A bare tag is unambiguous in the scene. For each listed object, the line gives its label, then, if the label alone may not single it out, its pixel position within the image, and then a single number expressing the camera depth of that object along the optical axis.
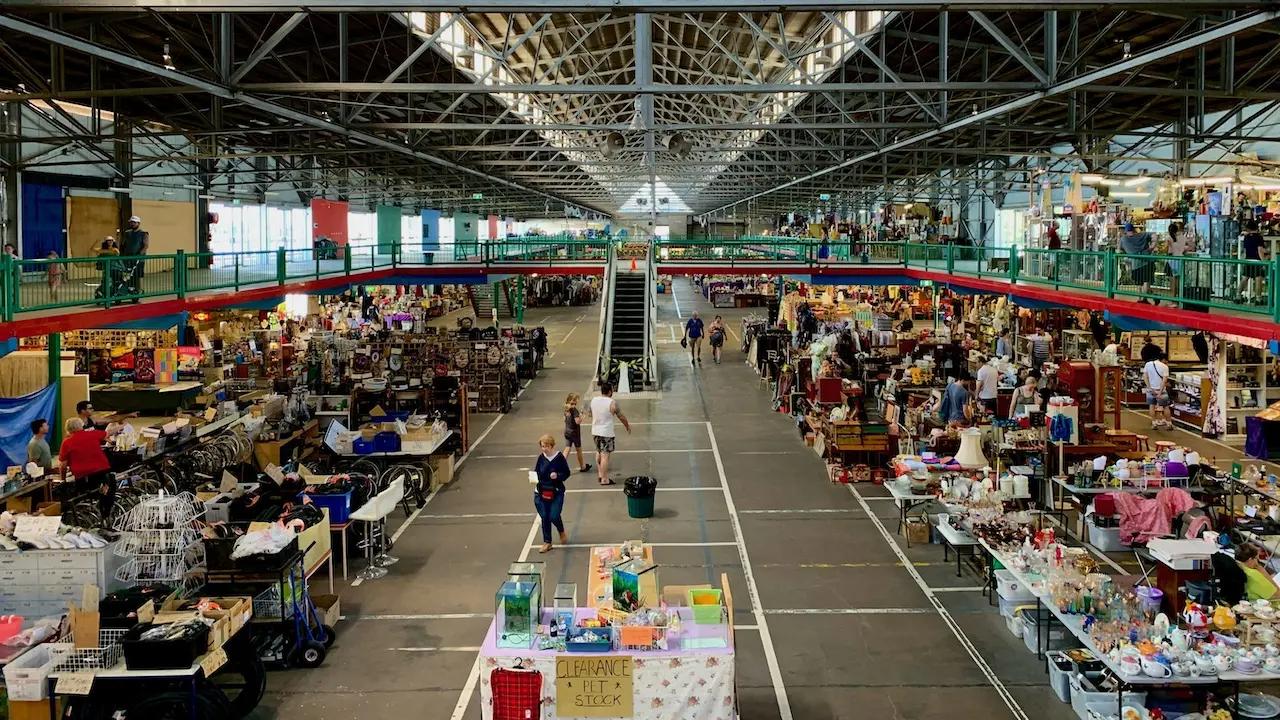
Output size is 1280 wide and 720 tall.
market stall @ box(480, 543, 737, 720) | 6.77
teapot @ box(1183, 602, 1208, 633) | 7.63
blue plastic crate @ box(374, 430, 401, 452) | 14.66
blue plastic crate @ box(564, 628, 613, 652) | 6.86
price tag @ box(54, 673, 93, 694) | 6.80
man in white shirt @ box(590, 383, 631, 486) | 15.30
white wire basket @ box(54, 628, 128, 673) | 6.99
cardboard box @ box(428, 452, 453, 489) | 15.43
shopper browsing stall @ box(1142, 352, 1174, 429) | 19.80
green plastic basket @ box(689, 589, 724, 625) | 7.28
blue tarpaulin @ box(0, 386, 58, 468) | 11.89
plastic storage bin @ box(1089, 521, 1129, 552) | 11.72
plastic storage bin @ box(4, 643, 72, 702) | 6.82
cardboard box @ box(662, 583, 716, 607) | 7.70
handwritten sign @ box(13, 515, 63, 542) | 8.54
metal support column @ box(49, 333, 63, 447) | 12.91
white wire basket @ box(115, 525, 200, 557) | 8.77
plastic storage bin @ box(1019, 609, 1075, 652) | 8.74
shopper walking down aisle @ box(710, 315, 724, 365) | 31.58
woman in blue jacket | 11.68
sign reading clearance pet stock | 6.76
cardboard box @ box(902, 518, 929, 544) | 12.08
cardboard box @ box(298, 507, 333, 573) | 9.34
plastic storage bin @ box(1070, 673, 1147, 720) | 7.26
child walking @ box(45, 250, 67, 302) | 13.00
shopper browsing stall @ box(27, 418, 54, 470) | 11.80
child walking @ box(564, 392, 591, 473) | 15.59
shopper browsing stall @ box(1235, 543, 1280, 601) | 8.66
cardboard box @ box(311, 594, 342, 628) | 9.47
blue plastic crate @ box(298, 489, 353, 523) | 10.99
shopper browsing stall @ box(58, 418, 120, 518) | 11.80
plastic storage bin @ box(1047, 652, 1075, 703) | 7.84
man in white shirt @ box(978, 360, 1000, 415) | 17.80
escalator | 25.41
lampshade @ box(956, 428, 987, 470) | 12.42
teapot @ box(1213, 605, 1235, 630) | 7.56
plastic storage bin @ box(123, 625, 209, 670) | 6.91
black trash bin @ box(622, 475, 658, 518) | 13.37
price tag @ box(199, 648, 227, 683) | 7.03
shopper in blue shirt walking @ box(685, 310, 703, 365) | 30.58
